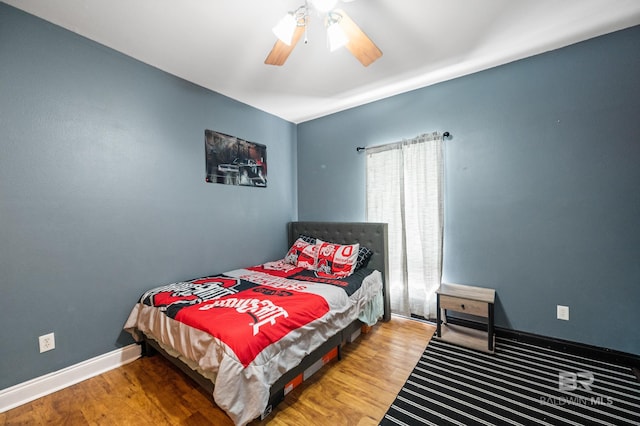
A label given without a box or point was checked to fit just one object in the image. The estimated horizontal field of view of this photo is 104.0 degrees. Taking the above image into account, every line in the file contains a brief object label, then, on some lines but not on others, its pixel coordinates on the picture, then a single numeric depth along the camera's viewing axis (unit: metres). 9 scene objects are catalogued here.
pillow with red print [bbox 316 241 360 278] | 2.75
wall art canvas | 2.83
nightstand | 2.20
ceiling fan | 1.50
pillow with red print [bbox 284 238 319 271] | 3.02
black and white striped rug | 1.52
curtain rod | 2.68
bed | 1.38
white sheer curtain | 2.74
